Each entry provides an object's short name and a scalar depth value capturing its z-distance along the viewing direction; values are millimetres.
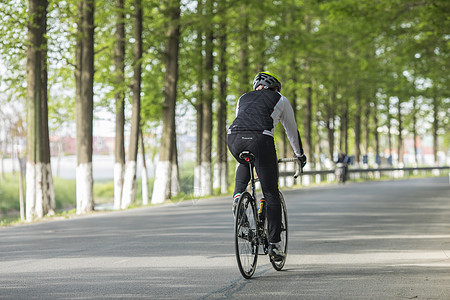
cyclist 13617
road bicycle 13266
